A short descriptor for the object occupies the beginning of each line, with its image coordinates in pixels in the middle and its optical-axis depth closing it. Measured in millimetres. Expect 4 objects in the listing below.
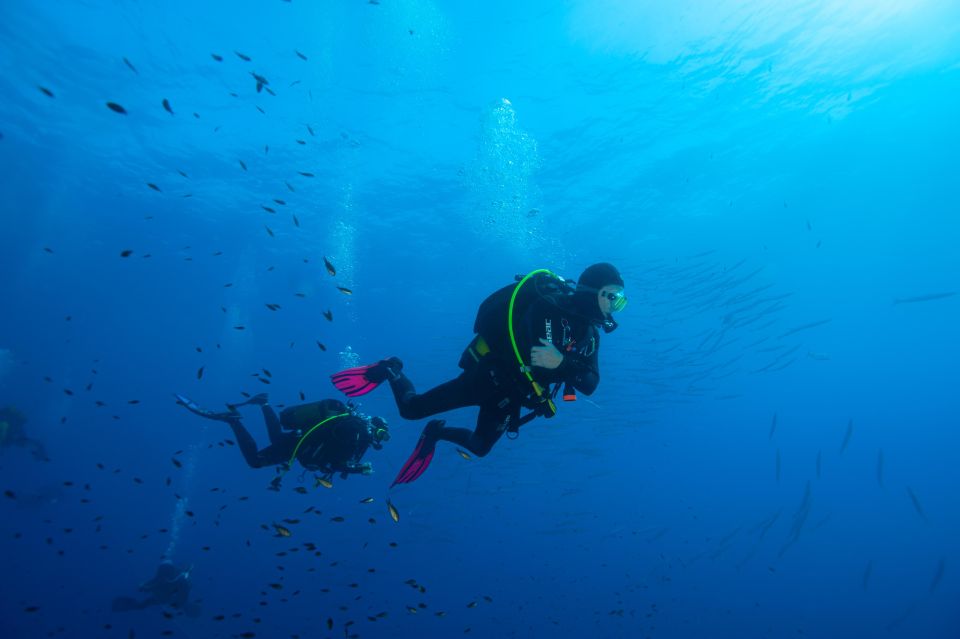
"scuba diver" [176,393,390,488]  7598
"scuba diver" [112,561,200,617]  13469
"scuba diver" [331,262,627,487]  4602
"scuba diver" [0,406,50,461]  18062
